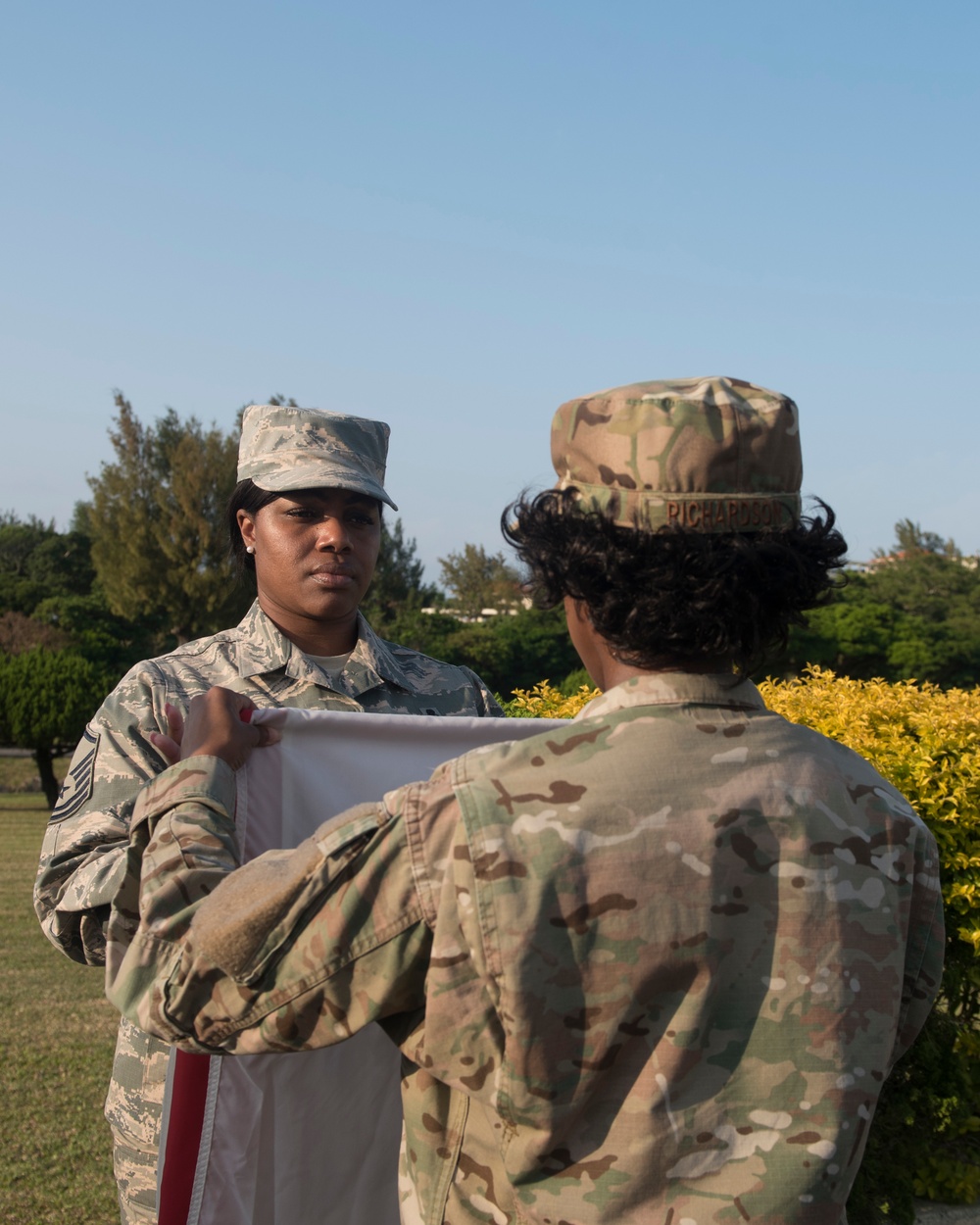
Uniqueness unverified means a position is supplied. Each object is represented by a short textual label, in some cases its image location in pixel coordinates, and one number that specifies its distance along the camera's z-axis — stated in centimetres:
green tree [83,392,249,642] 3569
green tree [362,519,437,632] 3878
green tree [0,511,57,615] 4059
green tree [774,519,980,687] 3241
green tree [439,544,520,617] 4800
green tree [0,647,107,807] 2400
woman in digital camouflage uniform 230
